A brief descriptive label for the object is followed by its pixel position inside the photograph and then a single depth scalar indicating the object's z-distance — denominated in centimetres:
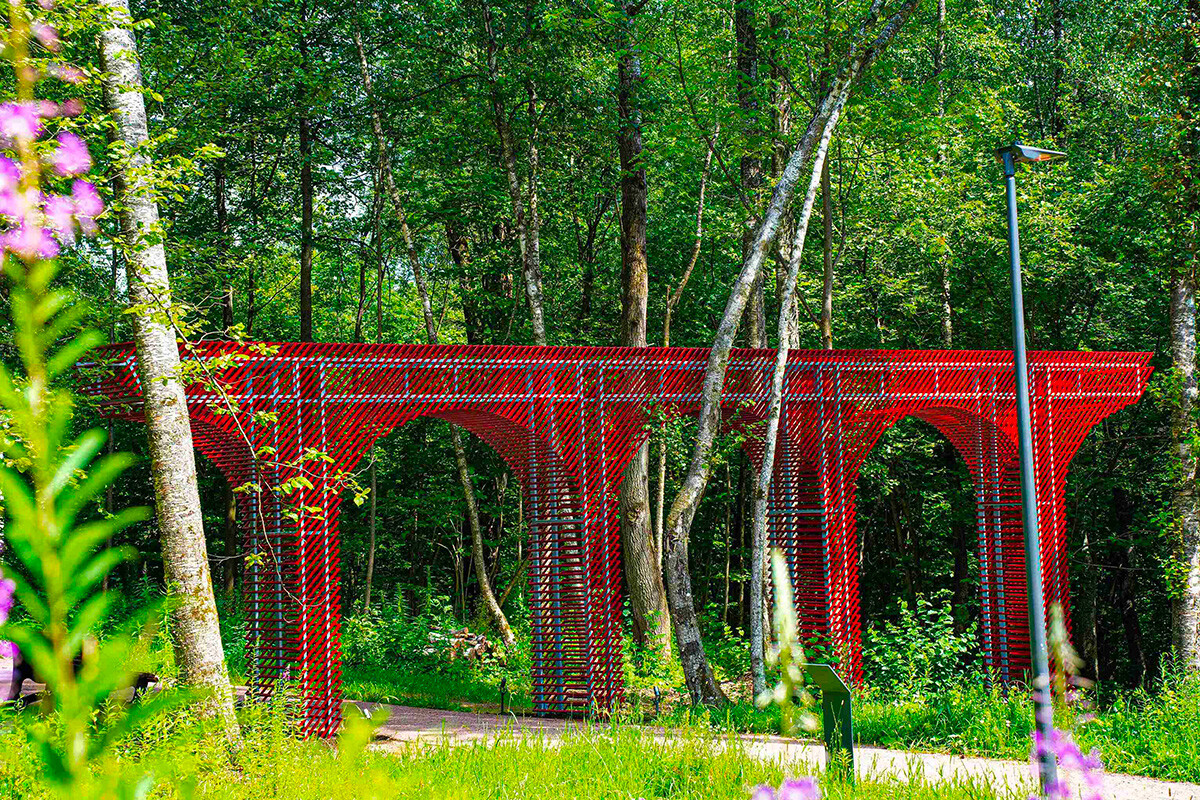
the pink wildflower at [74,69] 562
